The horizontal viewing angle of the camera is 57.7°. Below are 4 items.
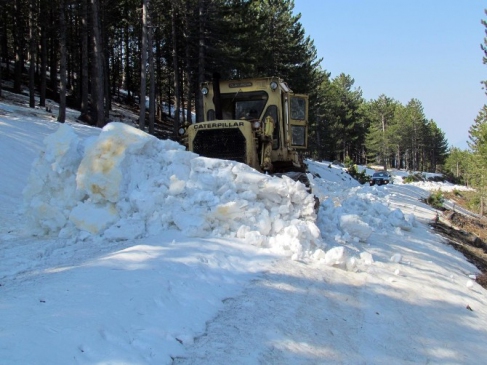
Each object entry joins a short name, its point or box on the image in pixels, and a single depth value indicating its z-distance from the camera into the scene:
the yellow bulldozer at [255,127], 8.62
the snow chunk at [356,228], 8.14
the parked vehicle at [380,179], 41.03
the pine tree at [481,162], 38.59
